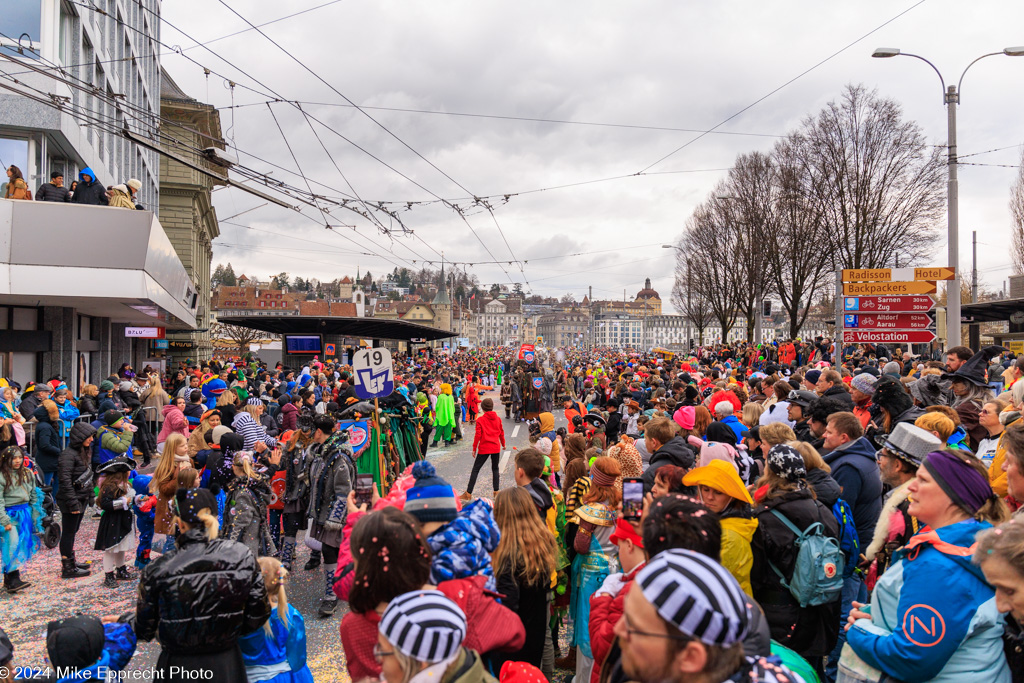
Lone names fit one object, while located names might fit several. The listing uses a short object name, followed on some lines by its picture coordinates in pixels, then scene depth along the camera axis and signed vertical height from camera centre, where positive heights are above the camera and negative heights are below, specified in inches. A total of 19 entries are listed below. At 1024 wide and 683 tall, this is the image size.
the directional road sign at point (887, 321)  499.5 +13.4
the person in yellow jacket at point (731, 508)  130.8 -36.2
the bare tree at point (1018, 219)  1046.4 +193.1
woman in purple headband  97.0 -40.2
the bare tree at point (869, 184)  1011.9 +243.8
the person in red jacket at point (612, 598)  117.6 -47.5
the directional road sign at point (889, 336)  490.6 +2.0
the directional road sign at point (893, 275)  478.6 +48.7
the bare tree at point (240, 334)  2329.0 +7.7
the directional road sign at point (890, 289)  505.4 +38.7
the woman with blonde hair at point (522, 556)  153.6 -51.6
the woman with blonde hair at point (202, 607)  115.8 -48.4
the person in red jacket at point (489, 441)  418.3 -65.9
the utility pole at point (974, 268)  1594.7 +183.6
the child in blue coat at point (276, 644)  128.1 -60.8
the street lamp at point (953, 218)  503.2 +93.3
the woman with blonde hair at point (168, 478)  243.9 -52.7
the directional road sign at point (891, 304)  497.0 +26.2
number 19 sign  318.3 -17.6
